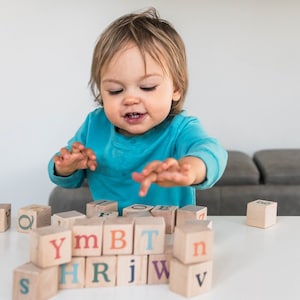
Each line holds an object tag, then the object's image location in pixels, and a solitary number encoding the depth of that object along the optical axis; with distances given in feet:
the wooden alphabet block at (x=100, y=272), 1.88
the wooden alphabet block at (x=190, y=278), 1.81
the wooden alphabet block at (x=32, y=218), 2.50
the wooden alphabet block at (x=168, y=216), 2.40
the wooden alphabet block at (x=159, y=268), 1.91
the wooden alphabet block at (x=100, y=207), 2.43
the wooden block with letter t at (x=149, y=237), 1.91
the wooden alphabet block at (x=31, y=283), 1.73
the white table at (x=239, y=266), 1.82
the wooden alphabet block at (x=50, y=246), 1.77
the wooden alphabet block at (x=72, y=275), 1.86
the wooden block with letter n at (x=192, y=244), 1.83
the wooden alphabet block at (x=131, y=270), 1.90
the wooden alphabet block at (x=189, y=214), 2.38
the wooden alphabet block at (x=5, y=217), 2.53
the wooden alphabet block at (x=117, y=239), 1.89
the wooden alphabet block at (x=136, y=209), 2.33
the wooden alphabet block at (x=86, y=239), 1.87
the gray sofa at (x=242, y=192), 6.28
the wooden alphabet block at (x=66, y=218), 2.16
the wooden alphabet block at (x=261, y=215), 2.70
